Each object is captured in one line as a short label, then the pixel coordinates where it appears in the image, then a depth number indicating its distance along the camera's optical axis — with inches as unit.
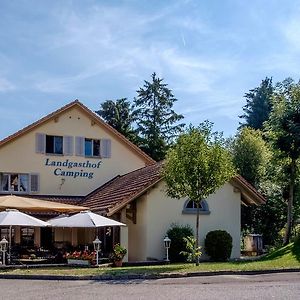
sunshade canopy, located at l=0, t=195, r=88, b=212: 959.6
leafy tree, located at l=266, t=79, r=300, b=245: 1027.3
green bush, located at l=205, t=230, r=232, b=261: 1008.9
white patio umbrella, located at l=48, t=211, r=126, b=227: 895.7
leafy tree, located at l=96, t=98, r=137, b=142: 2338.8
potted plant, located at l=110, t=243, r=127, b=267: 900.6
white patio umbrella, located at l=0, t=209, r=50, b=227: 860.0
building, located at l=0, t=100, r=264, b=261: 1017.5
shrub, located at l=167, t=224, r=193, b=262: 977.5
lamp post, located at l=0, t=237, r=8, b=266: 874.4
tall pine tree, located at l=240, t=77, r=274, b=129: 2930.6
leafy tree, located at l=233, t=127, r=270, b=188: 1543.2
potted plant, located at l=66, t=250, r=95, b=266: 898.7
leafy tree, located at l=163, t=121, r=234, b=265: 824.9
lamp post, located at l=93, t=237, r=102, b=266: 887.6
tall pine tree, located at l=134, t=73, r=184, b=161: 2292.1
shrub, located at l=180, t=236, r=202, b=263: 823.0
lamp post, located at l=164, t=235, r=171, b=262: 955.1
